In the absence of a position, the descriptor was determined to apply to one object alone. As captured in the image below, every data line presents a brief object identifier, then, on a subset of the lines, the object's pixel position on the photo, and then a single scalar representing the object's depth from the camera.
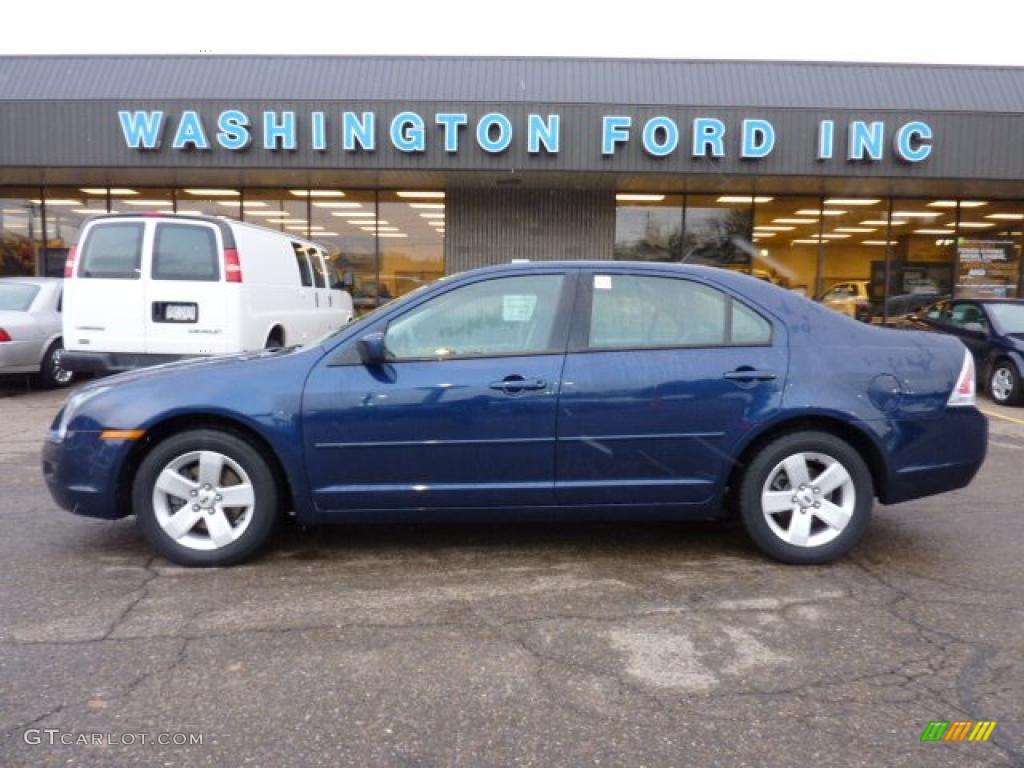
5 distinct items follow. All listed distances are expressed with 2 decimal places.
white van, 8.37
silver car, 10.34
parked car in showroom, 17.00
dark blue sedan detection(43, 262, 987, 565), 4.11
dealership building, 13.30
